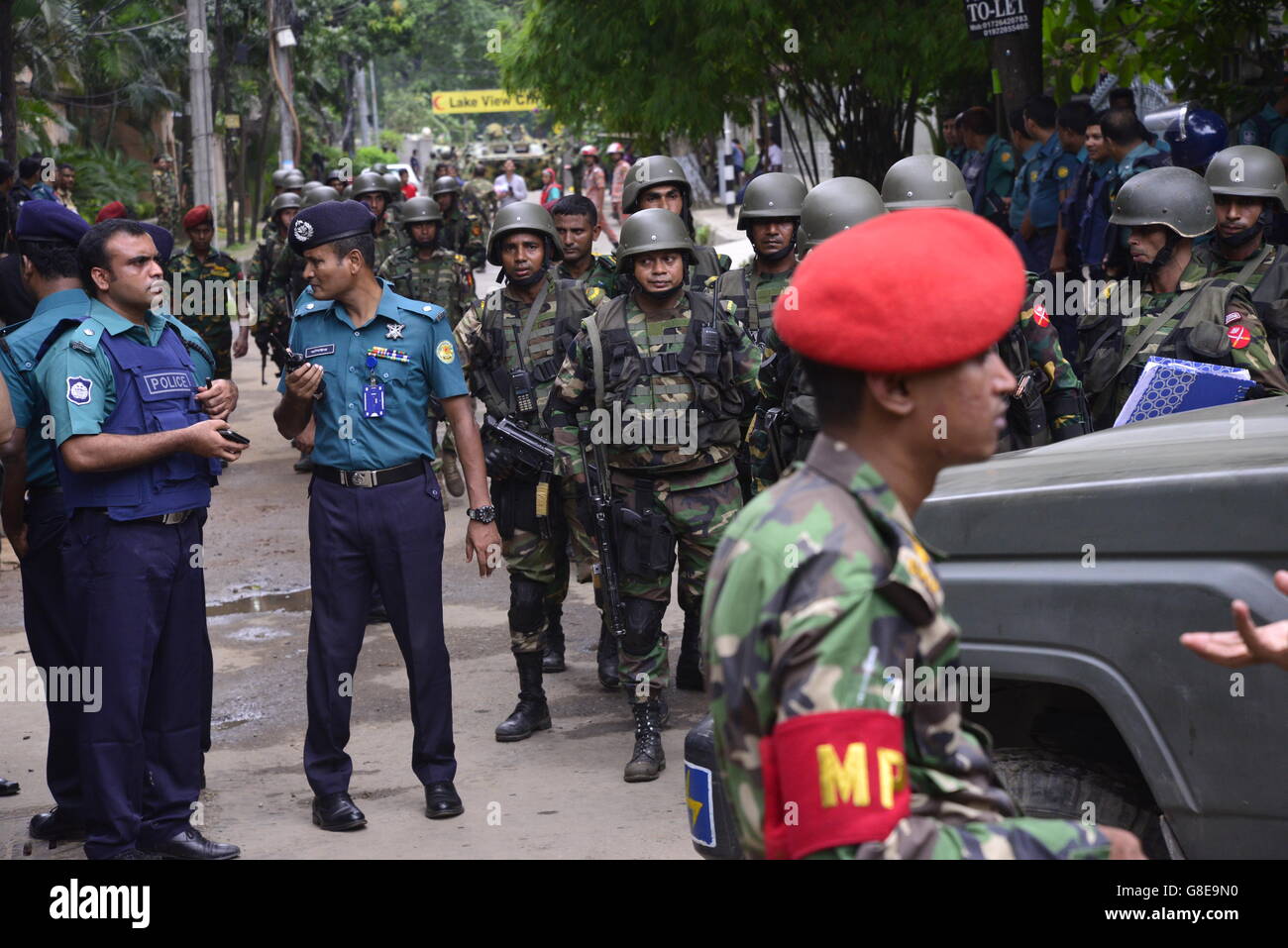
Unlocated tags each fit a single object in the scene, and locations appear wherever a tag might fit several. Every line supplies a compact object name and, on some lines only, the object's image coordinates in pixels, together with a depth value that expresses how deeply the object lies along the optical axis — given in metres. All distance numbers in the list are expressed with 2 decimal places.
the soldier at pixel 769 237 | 6.96
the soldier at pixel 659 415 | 5.99
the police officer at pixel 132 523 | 4.90
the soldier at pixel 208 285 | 11.49
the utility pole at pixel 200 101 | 20.62
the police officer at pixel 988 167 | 11.77
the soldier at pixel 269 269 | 11.38
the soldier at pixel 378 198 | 12.34
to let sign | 9.49
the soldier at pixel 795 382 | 5.73
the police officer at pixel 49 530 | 5.36
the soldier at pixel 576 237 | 7.70
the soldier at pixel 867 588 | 1.87
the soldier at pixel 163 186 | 27.70
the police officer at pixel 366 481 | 5.39
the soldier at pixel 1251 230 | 5.82
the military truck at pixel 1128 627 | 2.92
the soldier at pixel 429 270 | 10.41
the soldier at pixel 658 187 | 7.71
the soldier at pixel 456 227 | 13.56
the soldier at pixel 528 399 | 6.55
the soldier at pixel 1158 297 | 5.49
